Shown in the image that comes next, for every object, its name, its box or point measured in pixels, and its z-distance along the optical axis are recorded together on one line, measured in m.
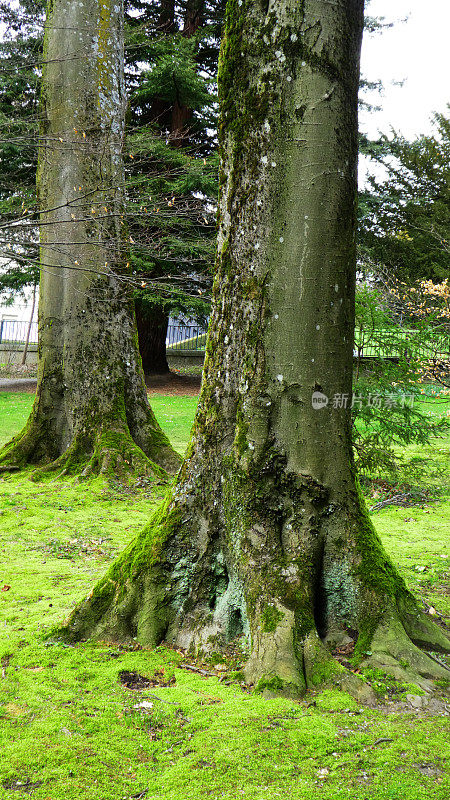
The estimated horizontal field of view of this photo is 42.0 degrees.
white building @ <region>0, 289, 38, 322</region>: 27.67
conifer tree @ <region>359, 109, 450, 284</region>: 24.17
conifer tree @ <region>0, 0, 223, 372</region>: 15.75
